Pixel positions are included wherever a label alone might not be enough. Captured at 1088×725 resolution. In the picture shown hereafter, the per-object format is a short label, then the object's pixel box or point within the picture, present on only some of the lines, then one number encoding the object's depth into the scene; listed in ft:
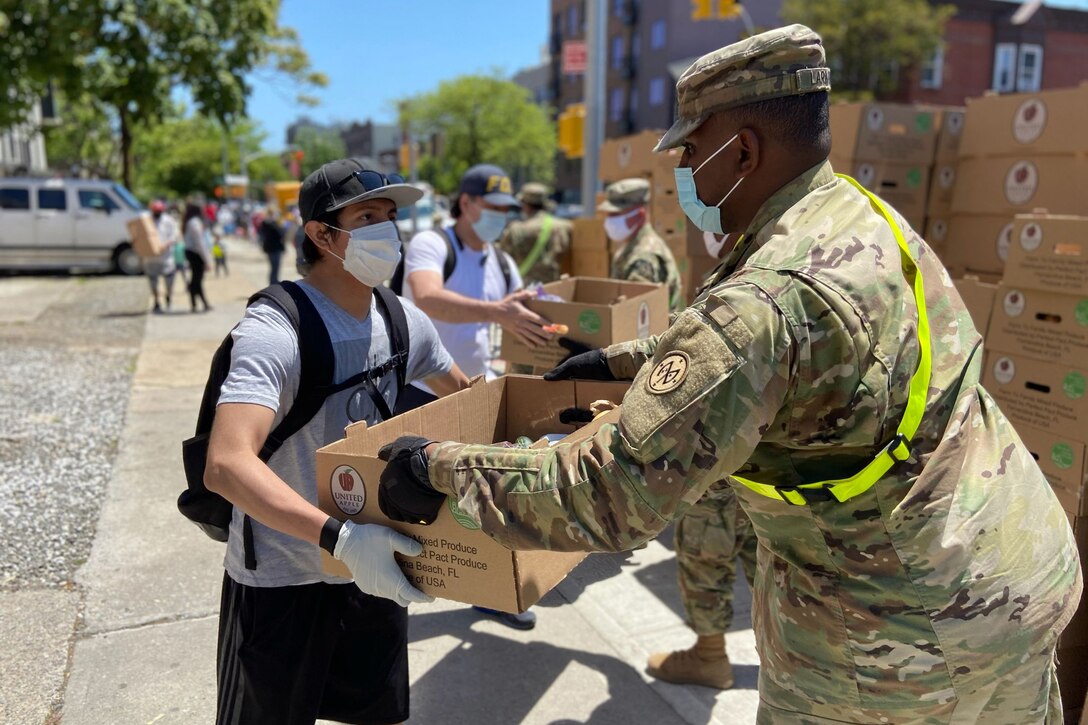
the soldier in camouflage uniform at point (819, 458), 4.30
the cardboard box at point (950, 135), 16.97
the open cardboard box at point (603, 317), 10.84
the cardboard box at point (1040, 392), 11.18
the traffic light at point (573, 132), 35.53
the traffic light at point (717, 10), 38.24
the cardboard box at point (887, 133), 16.67
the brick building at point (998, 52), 105.81
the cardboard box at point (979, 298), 12.70
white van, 56.54
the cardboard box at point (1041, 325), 11.16
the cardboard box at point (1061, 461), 10.92
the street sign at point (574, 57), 38.14
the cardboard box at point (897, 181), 16.88
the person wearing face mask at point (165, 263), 41.96
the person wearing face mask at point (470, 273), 11.93
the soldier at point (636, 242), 14.77
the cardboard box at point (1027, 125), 14.11
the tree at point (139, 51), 43.45
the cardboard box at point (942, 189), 17.10
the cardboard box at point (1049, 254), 11.05
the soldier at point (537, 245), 24.08
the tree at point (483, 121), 155.84
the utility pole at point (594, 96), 30.01
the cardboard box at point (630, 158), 21.56
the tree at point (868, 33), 90.27
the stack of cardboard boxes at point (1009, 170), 14.20
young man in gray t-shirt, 5.88
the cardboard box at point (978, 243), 15.93
